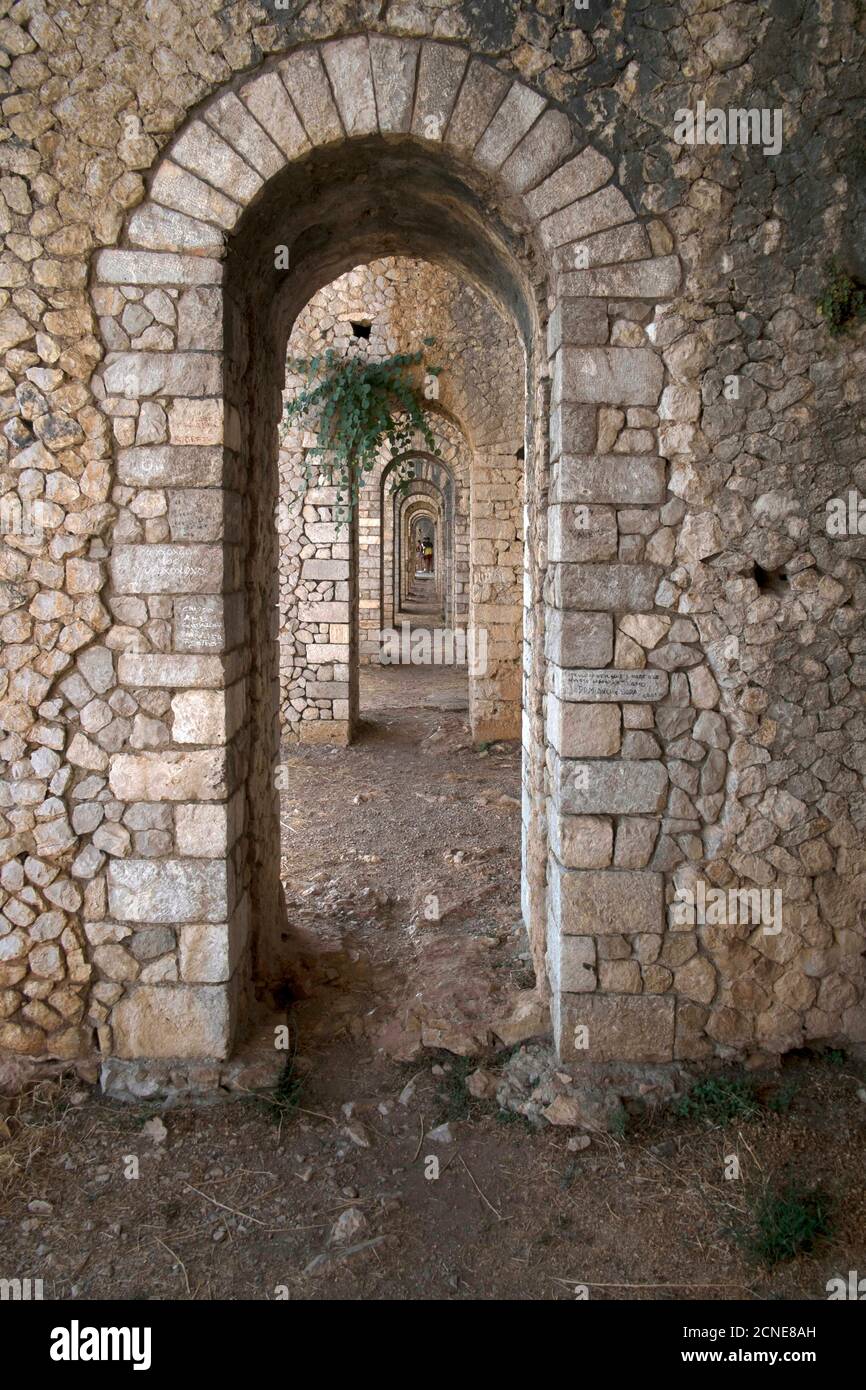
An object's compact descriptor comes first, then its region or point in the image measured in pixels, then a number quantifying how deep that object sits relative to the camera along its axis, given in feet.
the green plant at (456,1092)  11.60
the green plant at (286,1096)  11.54
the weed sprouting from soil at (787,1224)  9.14
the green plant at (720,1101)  11.10
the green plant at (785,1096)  11.17
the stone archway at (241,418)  10.84
